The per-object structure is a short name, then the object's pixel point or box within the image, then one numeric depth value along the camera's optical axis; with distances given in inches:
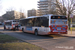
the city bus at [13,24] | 1004.1
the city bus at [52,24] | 523.9
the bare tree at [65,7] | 872.7
